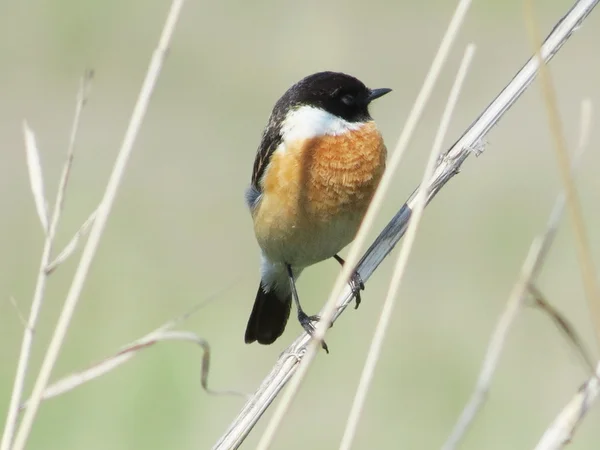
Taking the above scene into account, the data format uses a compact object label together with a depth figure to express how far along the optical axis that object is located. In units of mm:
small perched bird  7223
